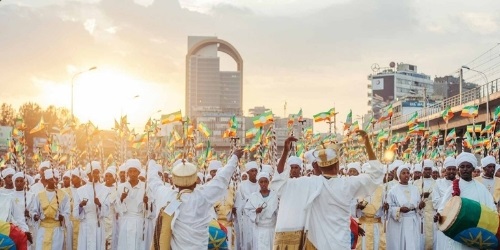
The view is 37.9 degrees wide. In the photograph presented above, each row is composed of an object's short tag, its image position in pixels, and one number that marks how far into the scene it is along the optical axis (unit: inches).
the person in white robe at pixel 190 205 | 339.6
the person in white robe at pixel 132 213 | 548.4
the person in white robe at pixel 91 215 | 572.1
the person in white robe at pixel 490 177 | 519.2
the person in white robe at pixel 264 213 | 528.1
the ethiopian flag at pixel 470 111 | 841.5
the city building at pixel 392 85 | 4980.3
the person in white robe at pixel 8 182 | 529.0
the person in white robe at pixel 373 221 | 595.2
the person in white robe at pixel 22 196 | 525.0
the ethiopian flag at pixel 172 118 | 689.6
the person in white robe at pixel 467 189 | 403.2
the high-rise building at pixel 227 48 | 7362.2
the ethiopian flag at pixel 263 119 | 716.5
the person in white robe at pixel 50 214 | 550.3
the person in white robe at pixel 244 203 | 590.6
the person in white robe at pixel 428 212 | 629.0
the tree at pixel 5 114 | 2982.3
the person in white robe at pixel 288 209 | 339.8
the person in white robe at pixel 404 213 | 565.6
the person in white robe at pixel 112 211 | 575.5
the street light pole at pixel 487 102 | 1573.7
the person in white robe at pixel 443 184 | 525.3
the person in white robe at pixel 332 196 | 329.1
